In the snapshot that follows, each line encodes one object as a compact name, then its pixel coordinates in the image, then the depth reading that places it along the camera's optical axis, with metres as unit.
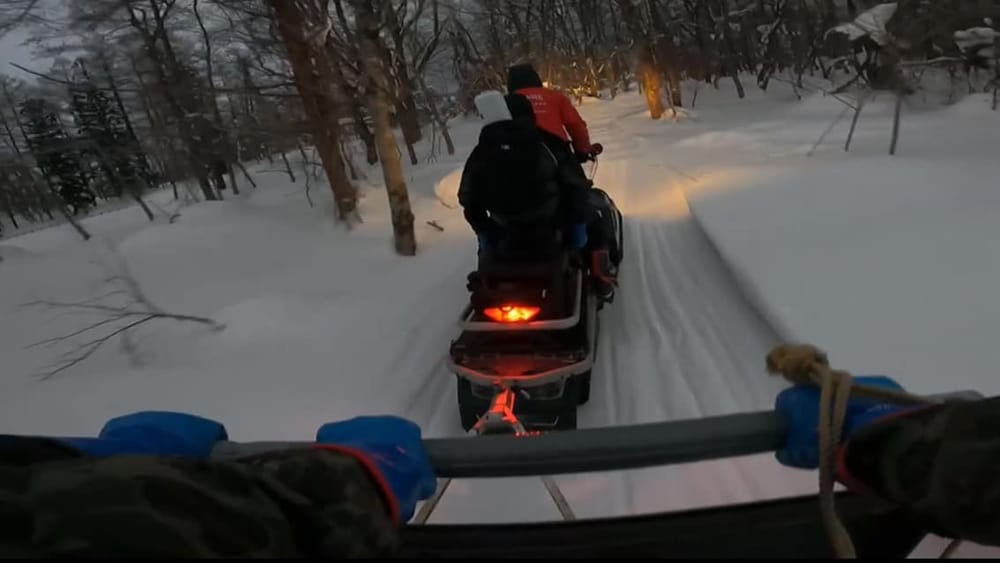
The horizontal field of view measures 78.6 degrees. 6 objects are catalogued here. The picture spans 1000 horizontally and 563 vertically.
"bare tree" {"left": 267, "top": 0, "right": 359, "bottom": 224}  7.15
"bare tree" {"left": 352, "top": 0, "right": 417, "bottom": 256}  6.82
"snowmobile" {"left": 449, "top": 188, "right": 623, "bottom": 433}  3.52
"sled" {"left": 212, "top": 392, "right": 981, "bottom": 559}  1.10
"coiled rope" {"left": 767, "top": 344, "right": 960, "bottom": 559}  0.94
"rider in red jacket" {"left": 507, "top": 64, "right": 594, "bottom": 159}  4.68
